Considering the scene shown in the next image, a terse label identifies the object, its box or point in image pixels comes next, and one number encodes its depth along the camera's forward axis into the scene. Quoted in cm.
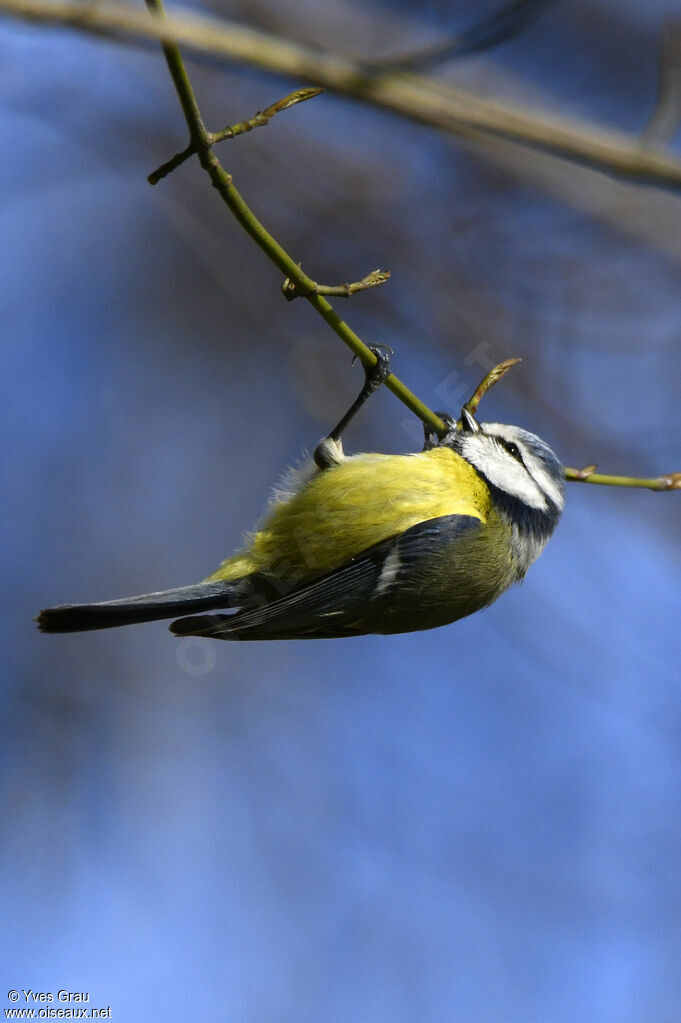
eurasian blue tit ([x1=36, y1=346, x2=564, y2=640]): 516
